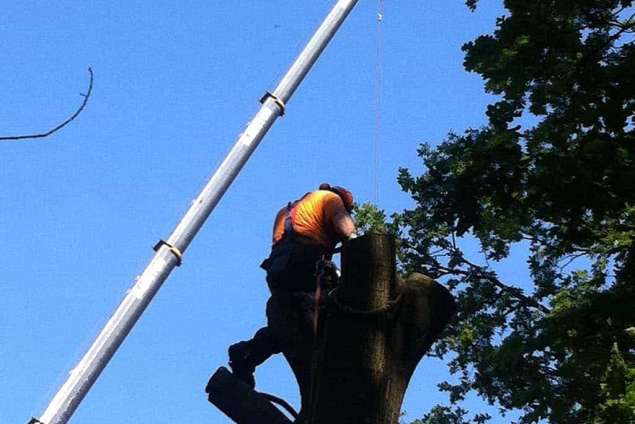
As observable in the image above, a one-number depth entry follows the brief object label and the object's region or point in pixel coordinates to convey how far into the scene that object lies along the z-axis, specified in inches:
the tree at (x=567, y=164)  446.3
